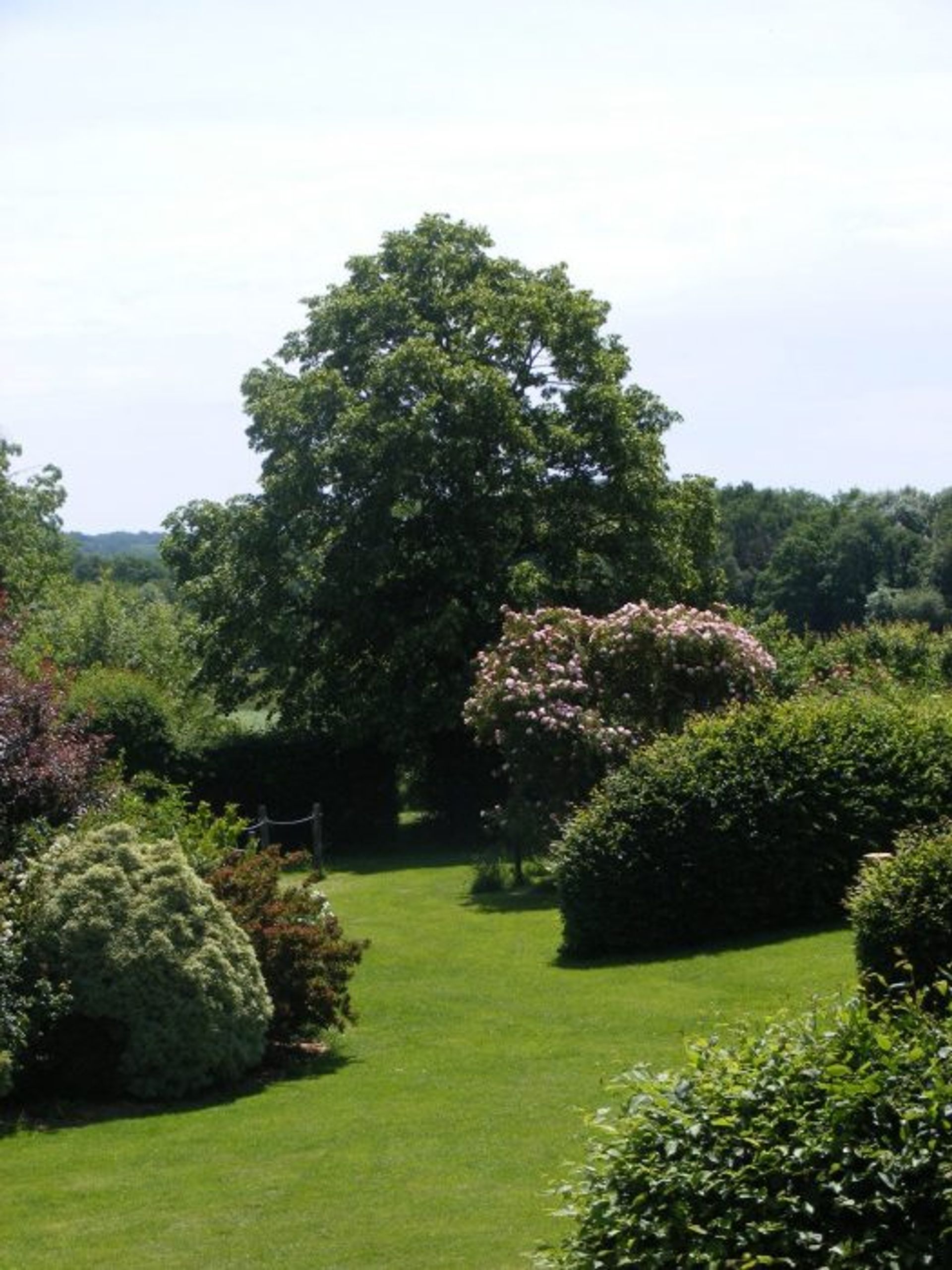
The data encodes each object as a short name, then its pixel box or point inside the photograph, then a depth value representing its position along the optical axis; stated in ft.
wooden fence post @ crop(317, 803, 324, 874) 102.94
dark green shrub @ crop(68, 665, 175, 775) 113.29
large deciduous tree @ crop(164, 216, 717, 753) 116.78
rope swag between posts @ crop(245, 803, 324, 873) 101.65
